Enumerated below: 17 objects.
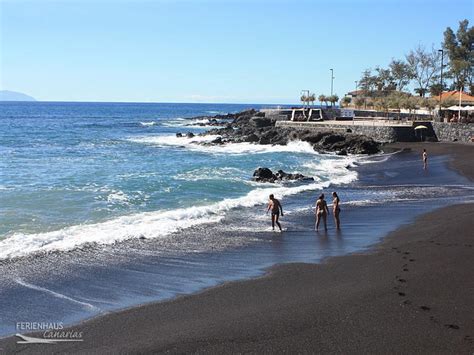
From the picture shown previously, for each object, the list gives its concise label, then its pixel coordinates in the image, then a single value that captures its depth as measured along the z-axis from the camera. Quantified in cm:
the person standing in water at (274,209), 1586
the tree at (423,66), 7544
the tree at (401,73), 7931
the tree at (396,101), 6049
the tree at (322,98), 8341
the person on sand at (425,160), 3164
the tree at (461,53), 7375
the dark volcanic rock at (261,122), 6738
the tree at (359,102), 7769
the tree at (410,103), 5909
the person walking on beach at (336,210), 1630
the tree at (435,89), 7688
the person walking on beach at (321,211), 1598
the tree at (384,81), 8529
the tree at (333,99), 8177
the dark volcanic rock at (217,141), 5256
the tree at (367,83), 8751
